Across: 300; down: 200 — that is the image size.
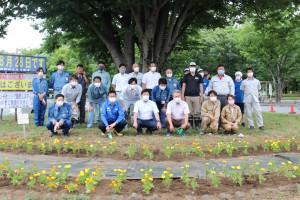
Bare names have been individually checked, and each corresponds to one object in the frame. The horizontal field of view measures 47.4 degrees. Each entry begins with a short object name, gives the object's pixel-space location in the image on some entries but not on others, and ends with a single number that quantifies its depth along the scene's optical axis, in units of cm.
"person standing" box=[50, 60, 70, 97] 1062
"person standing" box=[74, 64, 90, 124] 1078
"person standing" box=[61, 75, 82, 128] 998
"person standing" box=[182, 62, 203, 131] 980
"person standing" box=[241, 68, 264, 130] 1039
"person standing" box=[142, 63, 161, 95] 1016
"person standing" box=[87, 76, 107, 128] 1002
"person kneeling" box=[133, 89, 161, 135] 878
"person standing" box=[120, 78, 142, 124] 966
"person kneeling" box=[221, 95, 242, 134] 919
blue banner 1194
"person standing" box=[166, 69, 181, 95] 1004
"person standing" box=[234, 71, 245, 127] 1129
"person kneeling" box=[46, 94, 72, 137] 855
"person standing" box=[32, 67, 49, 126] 1079
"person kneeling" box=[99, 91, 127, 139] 854
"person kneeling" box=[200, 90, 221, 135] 922
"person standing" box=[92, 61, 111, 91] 1068
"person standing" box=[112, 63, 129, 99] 1033
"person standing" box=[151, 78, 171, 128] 953
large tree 1066
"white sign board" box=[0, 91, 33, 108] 1114
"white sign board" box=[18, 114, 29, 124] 791
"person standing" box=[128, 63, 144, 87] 1038
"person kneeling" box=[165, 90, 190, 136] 886
